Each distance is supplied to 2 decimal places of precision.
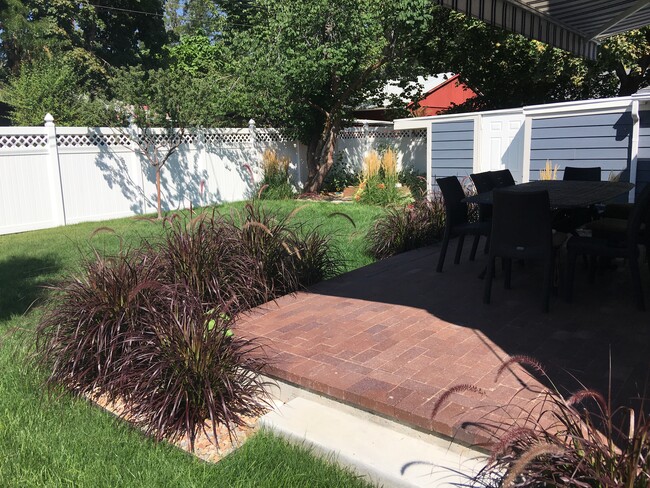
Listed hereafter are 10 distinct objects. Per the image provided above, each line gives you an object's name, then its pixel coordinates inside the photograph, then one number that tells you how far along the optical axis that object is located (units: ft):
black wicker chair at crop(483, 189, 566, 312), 14.05
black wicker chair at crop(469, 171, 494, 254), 20.08
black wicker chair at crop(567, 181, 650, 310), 14.10
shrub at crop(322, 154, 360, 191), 52.70
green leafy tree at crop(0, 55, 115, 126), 42.22
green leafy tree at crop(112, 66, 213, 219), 34.40
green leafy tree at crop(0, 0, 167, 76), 68.03
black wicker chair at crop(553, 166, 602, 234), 19.84
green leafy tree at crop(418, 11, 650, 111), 43.88
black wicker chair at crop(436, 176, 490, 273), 18.37
